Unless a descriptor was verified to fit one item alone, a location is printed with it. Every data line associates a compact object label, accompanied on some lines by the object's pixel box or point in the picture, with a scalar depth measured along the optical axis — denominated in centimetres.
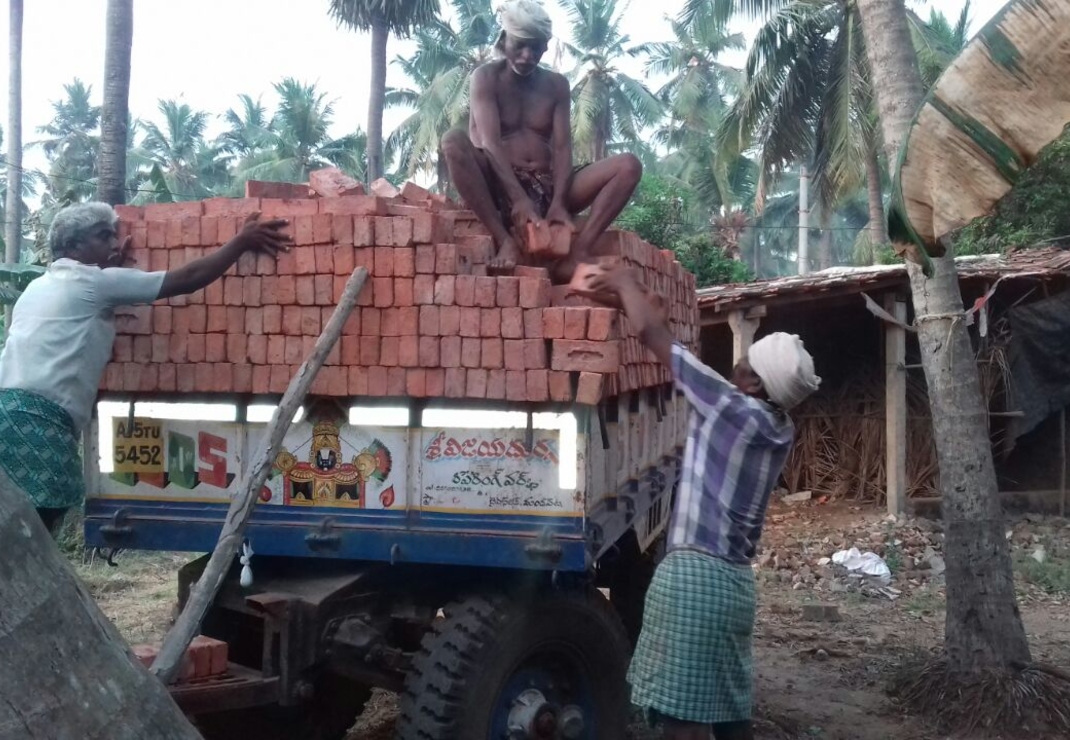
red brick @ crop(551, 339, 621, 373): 317
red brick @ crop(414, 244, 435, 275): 333
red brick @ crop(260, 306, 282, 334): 345
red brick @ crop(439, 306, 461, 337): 330
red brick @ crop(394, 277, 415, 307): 333
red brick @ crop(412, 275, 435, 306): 333
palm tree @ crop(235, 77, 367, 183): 3453
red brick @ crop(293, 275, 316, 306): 341
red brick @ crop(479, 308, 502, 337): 328
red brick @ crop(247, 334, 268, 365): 344
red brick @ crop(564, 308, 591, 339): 321
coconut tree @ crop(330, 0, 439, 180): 1980
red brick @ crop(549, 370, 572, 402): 319
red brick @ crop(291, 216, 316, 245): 341
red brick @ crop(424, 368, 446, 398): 330
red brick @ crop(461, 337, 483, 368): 329
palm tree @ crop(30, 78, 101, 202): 3475
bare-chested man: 407
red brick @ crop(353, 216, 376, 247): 336
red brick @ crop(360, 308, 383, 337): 336
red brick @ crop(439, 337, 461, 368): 330
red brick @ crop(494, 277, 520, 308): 328
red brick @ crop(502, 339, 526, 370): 324
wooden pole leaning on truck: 279
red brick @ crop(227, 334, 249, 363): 346
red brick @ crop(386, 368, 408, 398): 333
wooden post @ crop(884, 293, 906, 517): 1062
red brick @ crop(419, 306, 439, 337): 332
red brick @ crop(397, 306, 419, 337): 333
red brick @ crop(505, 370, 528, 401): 323
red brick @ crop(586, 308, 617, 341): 318
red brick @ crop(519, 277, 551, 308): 327
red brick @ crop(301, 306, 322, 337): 341
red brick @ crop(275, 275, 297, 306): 343
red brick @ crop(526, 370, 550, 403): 321
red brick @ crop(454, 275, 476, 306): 330
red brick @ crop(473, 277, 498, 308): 329
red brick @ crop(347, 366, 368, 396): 335
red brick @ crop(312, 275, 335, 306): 339
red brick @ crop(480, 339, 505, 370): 327
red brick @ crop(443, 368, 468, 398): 329
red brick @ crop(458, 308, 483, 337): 329
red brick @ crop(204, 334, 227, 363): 348
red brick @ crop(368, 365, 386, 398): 334
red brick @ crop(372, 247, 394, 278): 335
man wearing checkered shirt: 282
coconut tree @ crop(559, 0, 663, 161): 3105
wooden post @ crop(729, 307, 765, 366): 1063
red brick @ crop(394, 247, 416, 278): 333
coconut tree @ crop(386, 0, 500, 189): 2648
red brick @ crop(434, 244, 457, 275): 332
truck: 321
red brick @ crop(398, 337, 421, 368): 332
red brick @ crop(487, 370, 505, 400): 325
